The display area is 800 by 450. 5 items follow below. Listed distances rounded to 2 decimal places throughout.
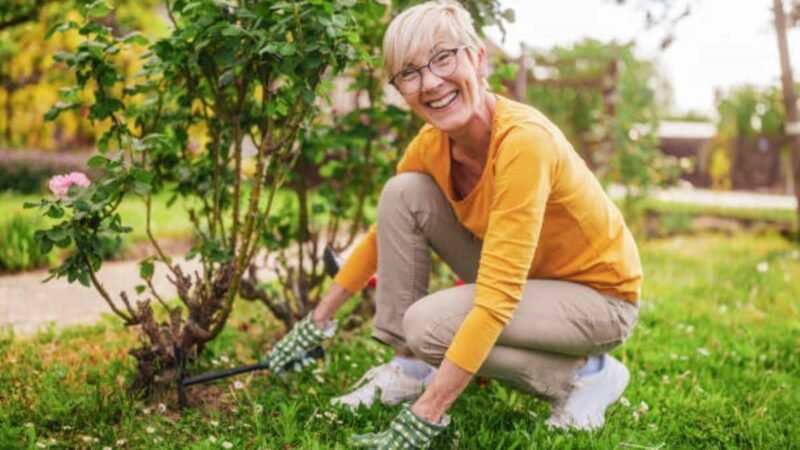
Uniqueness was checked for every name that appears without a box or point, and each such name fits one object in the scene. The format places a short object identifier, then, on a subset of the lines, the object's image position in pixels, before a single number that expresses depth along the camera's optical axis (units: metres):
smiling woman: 1.86
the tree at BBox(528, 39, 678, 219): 7.43
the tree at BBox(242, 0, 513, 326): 2.96
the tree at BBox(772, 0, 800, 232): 6.28
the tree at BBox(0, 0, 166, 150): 7.39
